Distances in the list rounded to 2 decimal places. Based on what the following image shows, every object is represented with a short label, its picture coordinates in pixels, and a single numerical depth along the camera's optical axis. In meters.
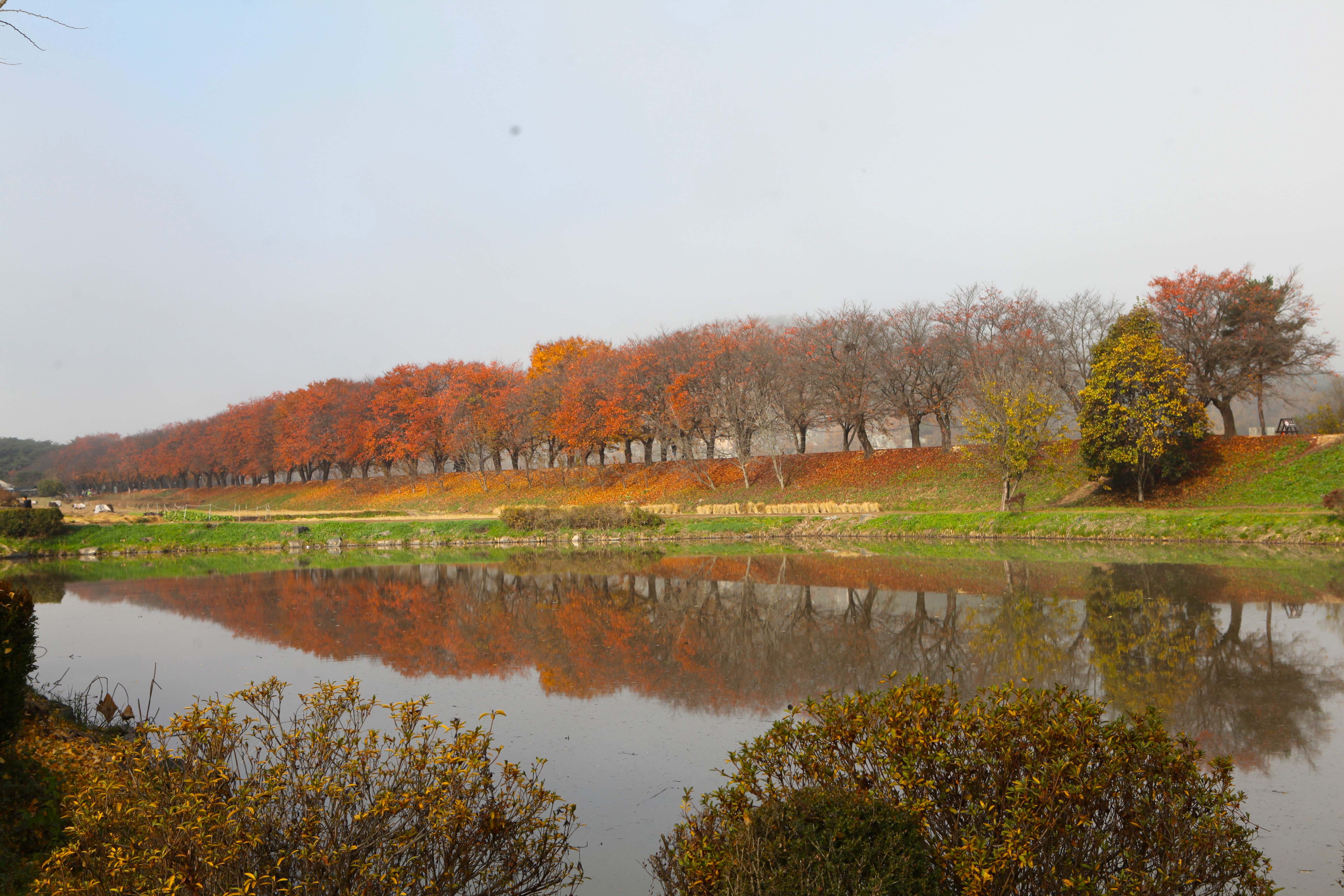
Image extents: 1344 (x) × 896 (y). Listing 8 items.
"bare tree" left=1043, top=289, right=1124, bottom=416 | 47.75
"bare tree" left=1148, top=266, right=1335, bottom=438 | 38.16
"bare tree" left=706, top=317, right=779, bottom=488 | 49.75
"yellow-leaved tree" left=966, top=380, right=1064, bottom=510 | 33.72
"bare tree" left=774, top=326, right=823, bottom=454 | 50.03
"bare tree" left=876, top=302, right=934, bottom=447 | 48.94
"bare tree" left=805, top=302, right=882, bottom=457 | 49.44
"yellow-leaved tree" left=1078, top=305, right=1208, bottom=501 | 34.47
